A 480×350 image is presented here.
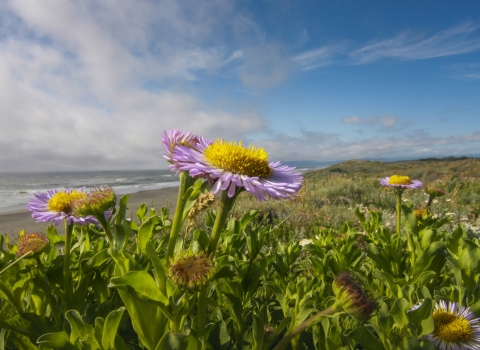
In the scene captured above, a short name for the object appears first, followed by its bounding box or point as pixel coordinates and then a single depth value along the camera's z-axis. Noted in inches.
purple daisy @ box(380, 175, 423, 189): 8.9
